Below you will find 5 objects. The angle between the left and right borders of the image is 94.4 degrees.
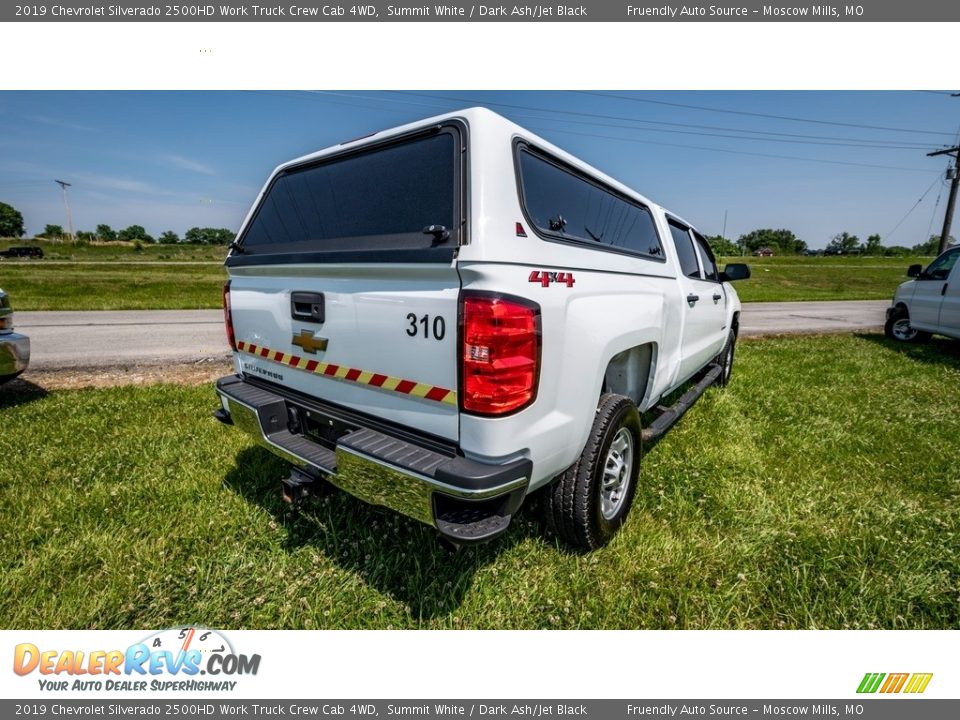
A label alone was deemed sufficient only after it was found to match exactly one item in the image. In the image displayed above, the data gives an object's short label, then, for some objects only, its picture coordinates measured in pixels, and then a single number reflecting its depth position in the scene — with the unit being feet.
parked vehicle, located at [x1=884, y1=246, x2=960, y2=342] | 23.61
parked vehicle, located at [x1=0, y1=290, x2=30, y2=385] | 13.15
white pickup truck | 5.69
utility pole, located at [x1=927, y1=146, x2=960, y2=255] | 70.79
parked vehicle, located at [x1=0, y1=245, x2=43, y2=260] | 141.49
